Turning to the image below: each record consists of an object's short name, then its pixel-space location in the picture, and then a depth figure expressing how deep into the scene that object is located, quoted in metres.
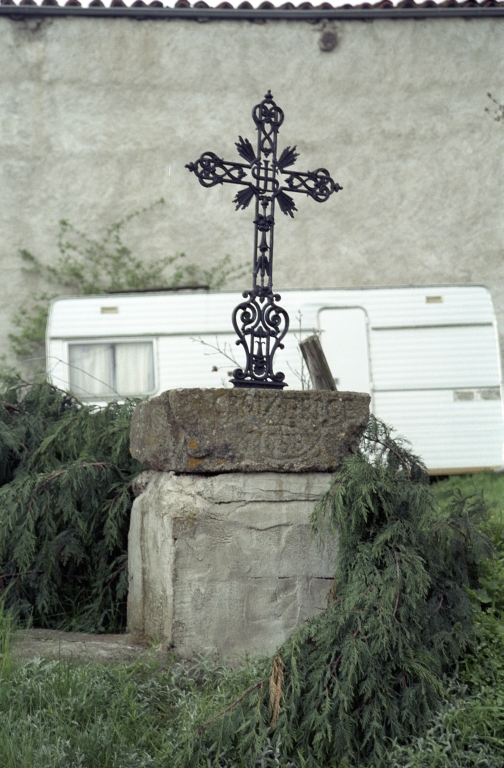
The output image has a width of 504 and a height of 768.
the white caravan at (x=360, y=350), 9.20
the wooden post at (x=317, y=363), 4.77
